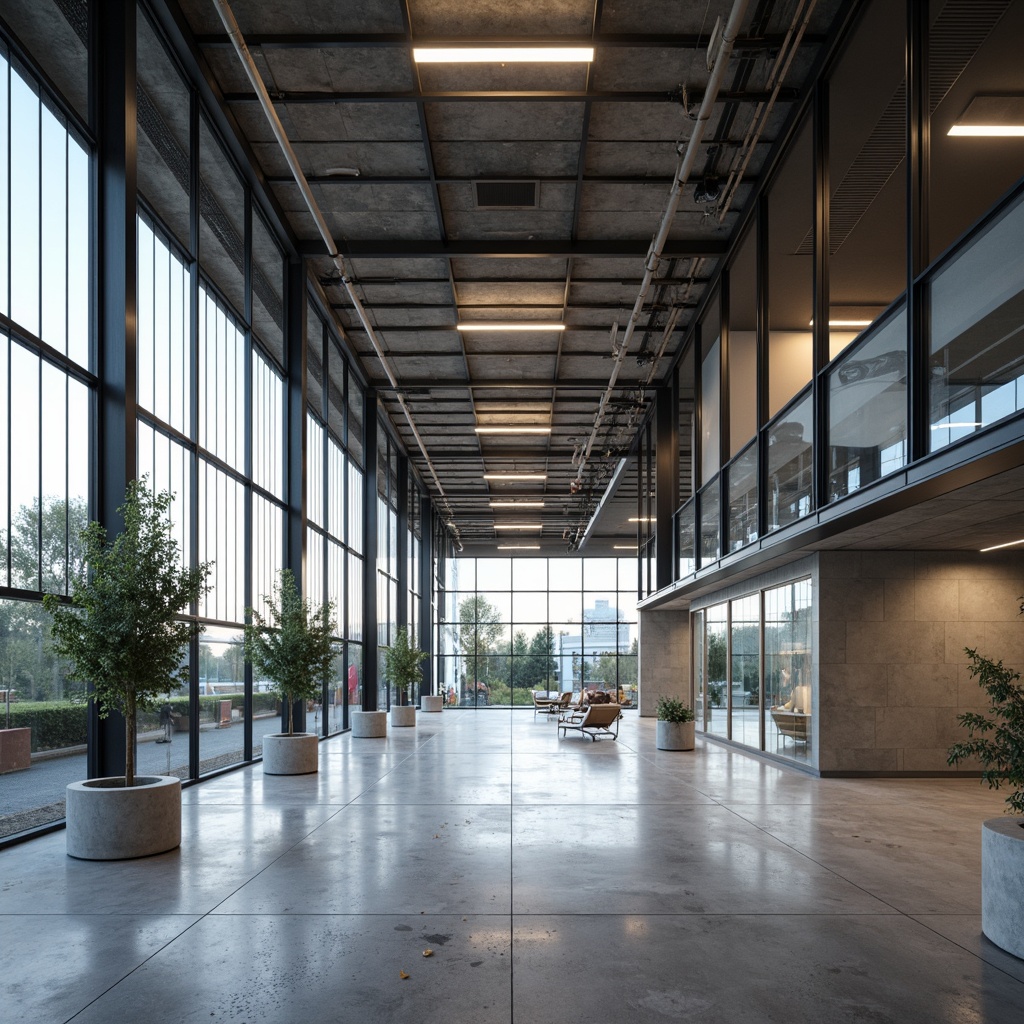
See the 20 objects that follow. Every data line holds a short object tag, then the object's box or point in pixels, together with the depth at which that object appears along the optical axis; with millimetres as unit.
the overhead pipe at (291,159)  10156
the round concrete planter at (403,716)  28047
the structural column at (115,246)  10203
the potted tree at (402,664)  27228
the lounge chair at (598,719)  23031
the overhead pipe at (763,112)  10442
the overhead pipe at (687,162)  9266
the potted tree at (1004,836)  5762
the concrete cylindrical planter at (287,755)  14961
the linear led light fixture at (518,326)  19109
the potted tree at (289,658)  14984
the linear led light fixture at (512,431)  27047
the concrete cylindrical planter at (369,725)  22672
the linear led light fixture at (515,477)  34309
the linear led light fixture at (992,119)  11898
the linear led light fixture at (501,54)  10578
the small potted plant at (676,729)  19875
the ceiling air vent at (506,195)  14766
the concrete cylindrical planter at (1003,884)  5738
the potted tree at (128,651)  8500
